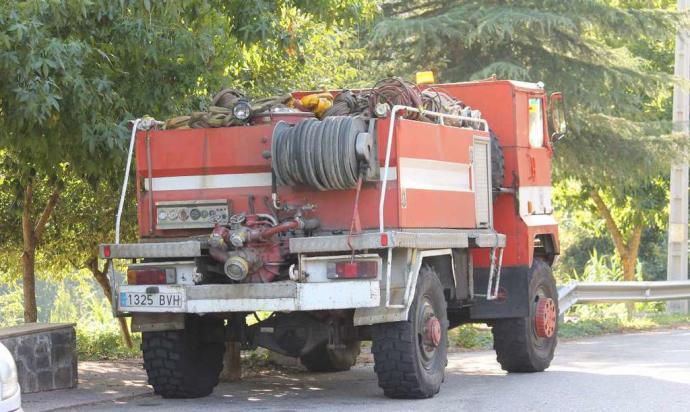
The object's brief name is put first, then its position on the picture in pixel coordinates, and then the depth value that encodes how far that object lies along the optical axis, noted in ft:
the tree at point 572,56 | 65.98
